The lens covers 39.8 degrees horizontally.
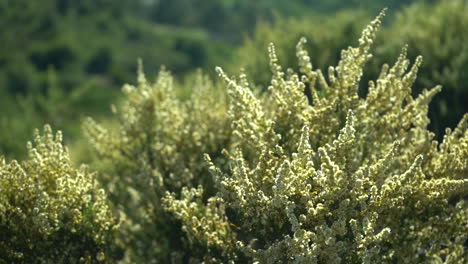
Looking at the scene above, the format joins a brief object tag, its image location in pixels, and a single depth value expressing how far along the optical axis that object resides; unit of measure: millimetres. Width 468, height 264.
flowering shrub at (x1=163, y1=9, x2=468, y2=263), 6508
